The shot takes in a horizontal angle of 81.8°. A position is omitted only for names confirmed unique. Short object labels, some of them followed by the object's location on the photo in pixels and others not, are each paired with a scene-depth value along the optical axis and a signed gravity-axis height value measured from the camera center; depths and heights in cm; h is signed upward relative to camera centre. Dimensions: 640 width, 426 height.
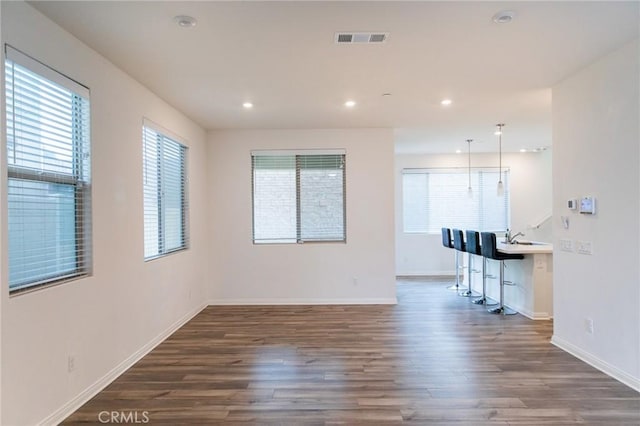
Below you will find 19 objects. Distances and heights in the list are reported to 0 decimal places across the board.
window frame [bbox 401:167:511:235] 807 +54
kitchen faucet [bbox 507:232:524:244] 531 -42
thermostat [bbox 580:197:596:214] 322 +5
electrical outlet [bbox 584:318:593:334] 329 -103
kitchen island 469 -90
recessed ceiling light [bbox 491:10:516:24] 234 +126
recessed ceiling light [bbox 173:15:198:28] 239 +128
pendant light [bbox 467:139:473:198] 674 +46
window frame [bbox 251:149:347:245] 566 +36
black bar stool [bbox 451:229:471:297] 601 -51
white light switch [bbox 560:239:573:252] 353 -33
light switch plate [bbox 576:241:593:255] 329 -33
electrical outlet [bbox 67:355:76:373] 257 -104
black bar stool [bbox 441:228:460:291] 654 -52
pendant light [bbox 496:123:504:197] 554 +128
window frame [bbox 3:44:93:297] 214 +35
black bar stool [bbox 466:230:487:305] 539 -57
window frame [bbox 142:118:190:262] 381 +35
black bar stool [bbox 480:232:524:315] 482 -58
